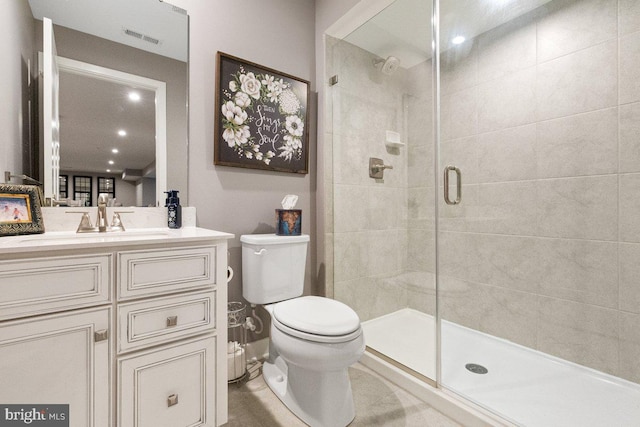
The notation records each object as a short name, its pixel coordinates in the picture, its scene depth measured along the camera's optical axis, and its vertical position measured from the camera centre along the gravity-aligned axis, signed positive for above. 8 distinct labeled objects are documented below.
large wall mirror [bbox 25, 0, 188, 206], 1.28 +0.54
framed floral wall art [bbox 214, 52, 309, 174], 1.66 +0.58
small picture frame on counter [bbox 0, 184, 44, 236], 1.05 +0.01
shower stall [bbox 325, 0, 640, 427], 1.47 +0.09
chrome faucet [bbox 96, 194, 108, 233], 1.27 -0.01
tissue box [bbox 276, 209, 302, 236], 1.71 -0.05
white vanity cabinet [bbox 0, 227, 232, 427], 0.83 -0.37
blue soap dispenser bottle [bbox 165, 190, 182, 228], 1.47 +0.02
